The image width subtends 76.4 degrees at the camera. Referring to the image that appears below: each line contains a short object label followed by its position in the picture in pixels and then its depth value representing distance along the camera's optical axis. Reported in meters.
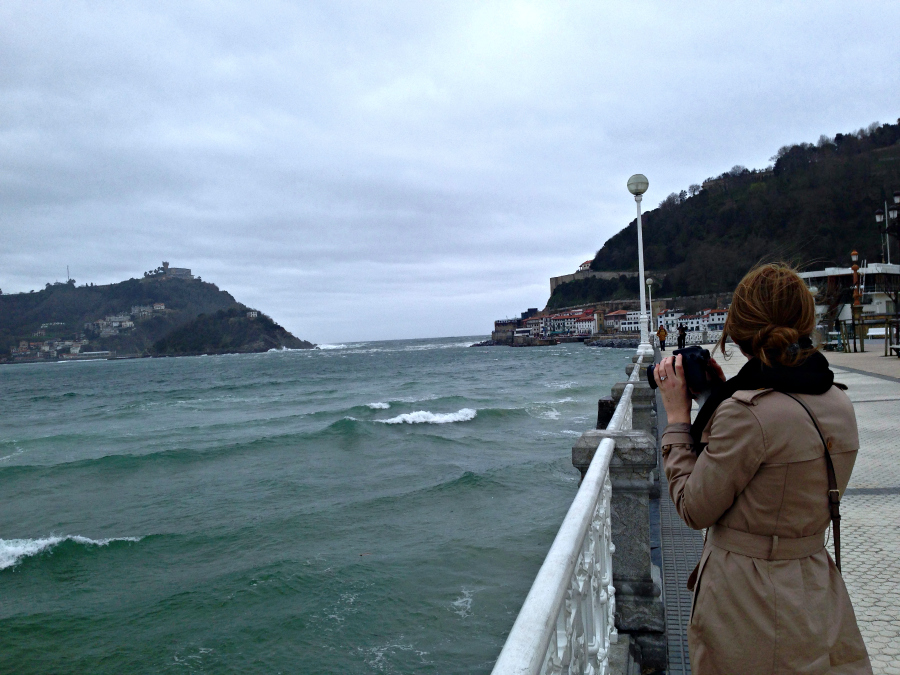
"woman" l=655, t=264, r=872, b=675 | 1.42
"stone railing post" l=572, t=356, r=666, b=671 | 2.99
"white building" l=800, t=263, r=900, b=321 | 47.28
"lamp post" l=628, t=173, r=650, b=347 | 12.93
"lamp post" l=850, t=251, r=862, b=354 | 25.44
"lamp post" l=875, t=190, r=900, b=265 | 18.28
